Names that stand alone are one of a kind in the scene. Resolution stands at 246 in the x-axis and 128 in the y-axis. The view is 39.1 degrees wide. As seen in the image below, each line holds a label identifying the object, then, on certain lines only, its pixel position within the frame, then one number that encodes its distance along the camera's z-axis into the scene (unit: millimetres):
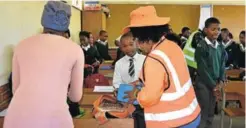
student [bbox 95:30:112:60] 8906
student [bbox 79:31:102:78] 6239
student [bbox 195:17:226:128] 3680
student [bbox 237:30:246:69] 5625
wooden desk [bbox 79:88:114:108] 3227
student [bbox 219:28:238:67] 6341
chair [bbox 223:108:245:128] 3850
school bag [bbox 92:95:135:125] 2438
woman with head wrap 1665
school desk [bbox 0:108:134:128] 2420
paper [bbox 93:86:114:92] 3369
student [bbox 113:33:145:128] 2758
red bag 4008
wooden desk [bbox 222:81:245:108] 3797
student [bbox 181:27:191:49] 8254
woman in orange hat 1726
